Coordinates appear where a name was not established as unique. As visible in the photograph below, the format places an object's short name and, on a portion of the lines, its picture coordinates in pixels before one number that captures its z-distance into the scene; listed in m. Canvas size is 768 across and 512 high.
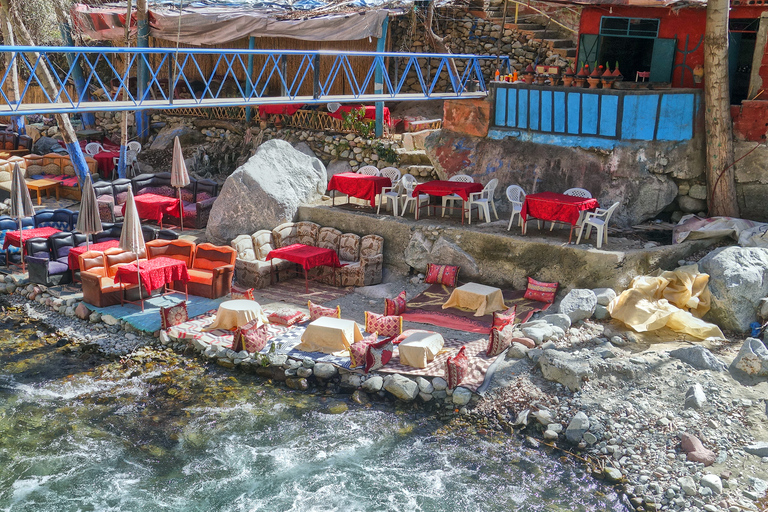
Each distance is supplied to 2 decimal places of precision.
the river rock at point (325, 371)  11.01
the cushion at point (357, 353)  10.95
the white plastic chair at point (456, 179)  14.98
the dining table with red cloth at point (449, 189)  14.24
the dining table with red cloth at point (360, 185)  15.21
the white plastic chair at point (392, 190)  15.04
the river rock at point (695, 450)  9.02
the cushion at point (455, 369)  10.38
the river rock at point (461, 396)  10.30
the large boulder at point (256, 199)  15.24
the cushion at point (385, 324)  11.80
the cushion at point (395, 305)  12.53
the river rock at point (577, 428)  9.59
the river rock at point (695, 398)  9.88
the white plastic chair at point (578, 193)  13.92
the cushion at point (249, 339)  11.43
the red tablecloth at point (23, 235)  14.22
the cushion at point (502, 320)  11.46
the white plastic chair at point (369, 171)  16.19
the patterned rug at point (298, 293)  13.45
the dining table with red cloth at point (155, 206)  16.48
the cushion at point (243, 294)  12.67
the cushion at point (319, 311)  12.37
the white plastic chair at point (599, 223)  12.84
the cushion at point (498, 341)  11.12
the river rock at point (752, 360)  10.37
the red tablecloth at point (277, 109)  20.48
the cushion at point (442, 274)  13.78
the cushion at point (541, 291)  12.83
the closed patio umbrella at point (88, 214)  12.59
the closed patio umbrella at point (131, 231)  12.03
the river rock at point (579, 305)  11.91
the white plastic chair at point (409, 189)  15.09
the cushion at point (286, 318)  12.30
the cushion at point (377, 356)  10.88
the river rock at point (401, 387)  10.48
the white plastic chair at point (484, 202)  14.41
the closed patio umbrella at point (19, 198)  13.56
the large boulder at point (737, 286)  11.80
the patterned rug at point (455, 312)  12.25
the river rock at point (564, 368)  10.38
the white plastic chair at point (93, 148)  21.31
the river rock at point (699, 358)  10.52
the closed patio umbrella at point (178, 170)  15.91
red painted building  13.78
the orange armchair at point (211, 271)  13.27
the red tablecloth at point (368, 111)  19.06
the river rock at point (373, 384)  10.65
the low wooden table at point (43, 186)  18.44
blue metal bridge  11.56
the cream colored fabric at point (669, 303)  11.52
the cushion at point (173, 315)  12.05
